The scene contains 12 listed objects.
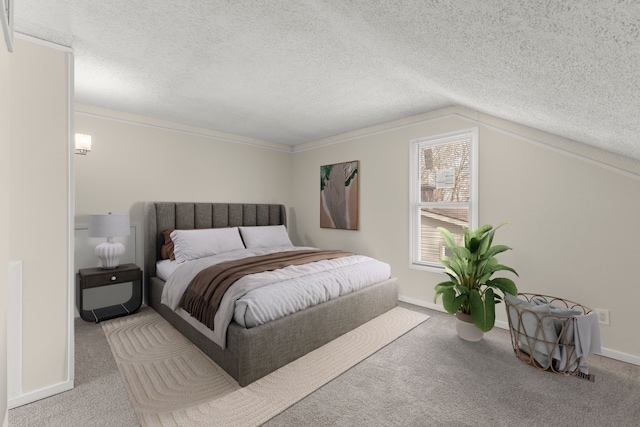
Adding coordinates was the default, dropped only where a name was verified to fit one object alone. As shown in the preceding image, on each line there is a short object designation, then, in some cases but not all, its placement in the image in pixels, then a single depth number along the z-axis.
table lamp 2.95
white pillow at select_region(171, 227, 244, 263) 3.34
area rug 1.70
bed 2.00
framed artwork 4.24
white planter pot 2.63
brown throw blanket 2.24
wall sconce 3.03
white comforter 2.07
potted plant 2.45
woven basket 2.06
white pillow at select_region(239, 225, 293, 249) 4.07
